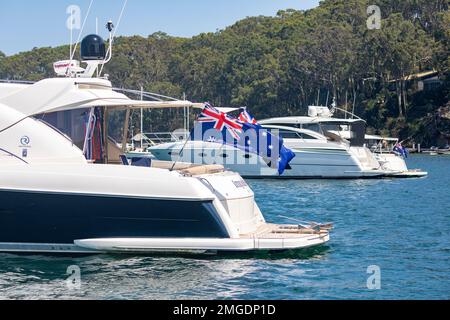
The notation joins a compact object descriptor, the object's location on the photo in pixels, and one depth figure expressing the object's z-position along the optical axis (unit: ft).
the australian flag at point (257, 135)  64.44
